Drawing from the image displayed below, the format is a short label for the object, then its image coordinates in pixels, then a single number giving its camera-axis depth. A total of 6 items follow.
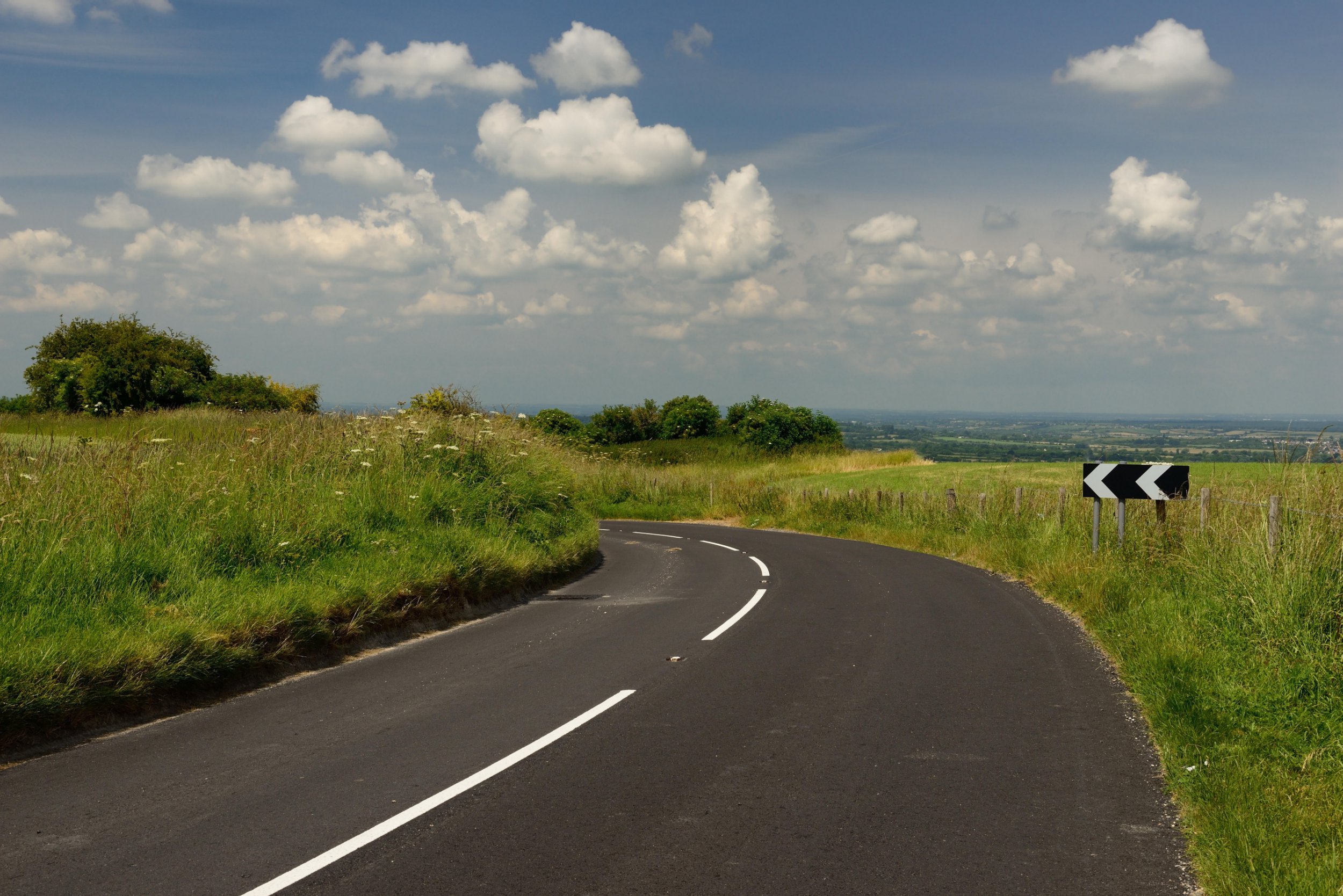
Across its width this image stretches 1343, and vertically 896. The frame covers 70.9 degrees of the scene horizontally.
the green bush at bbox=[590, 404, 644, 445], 82.88
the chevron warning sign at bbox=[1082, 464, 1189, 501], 14.15
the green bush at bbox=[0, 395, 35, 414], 35.77
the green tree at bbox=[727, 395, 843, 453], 70.94
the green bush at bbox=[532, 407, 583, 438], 72.75
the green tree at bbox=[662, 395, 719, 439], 79.38
